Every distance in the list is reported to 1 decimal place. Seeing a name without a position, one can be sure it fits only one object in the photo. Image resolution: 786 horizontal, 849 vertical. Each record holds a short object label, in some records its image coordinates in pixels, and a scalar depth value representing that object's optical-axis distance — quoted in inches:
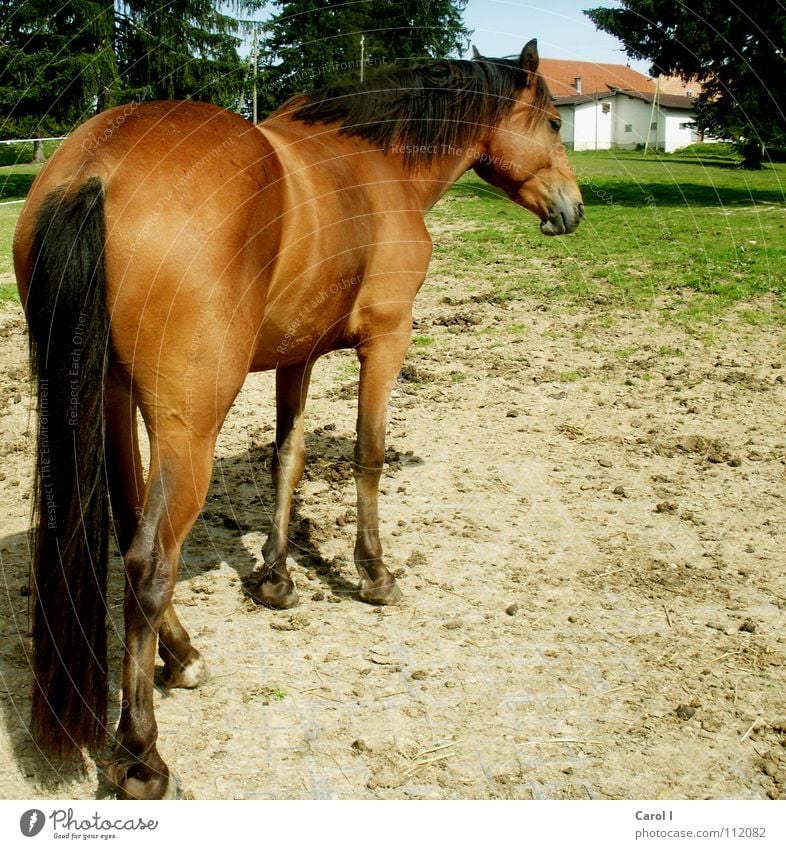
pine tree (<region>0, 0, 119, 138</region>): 482.9
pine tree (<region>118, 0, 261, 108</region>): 364.6
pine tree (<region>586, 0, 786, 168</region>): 563.5
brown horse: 117.6
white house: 1574.3
